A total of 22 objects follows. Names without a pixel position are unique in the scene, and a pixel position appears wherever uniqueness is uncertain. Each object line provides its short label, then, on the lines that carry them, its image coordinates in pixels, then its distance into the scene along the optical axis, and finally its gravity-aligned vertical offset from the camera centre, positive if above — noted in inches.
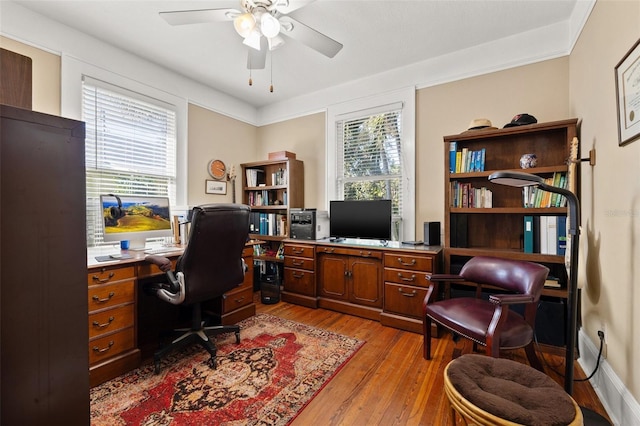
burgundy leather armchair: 64.8 -26.3
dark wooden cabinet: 30.5 -6.8
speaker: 113.7 -8.6
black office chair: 79.1 -15.5
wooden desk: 73.4 -28.1
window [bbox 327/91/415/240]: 130.1 +26.9
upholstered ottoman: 37.9 -27.1
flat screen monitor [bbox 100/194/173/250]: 93.1 -2.1
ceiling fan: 73.2 +52.0
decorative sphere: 96.7 +17.7
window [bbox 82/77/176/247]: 106.8 +28.3
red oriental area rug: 62.5 -44.7
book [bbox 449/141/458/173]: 107.5 +21.9
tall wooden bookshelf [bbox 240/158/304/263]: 152.8 +10.0
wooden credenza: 105.0 -27.4
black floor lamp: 57.3 -9.8
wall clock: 150.7 +23.5
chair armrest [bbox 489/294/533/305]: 63.9 -19.9
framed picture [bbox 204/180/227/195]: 149.7 +13.8
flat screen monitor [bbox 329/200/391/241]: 123.3 -3.0
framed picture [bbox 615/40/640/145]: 52.4 +23.2
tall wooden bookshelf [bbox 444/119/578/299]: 96.3 +5.1
